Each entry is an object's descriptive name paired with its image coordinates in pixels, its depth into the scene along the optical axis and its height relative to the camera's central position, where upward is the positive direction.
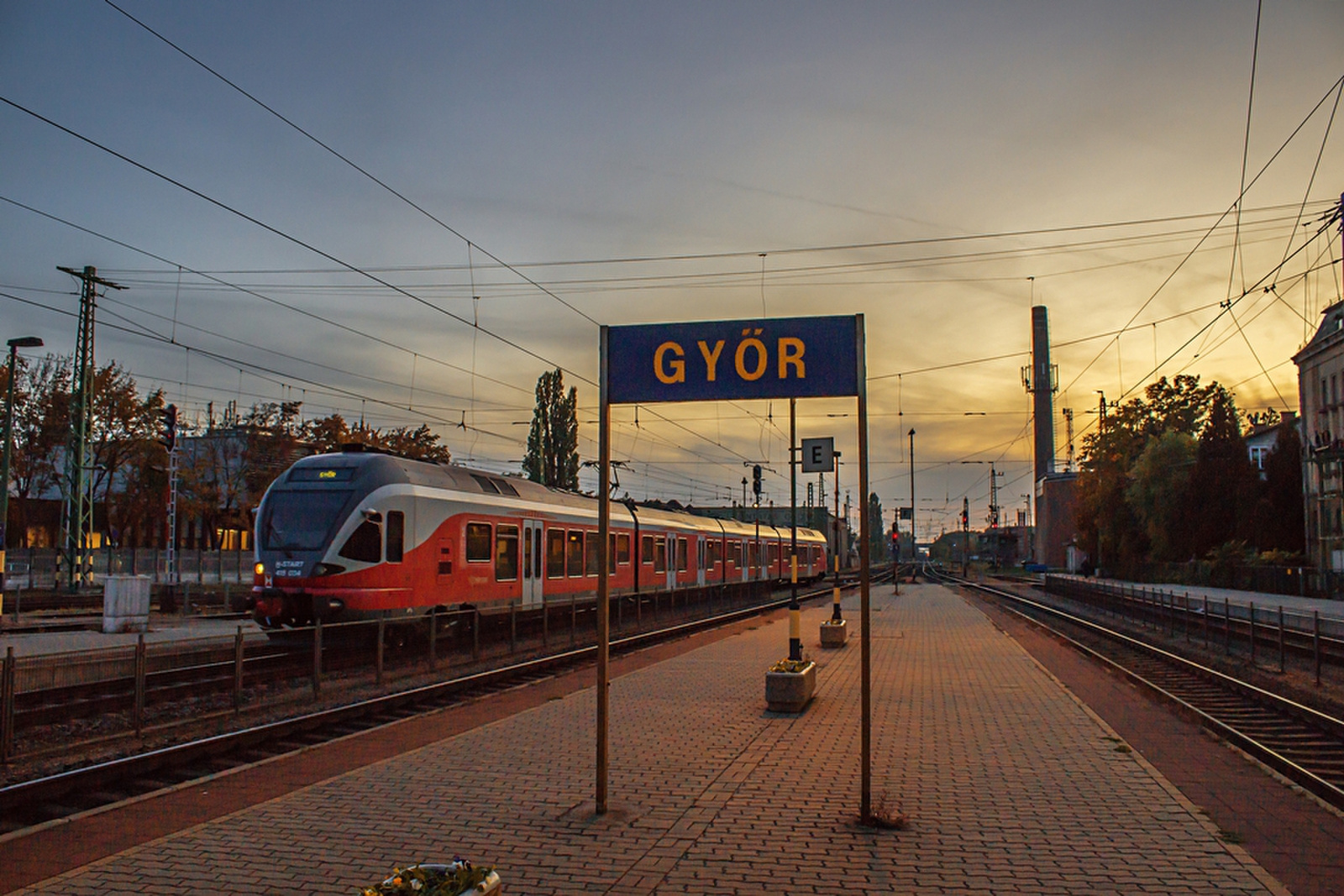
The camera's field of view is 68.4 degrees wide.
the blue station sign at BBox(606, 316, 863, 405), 7.47 +1.48
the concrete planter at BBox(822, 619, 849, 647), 19.83 -1.66
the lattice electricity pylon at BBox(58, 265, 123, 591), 30.84 +2.92
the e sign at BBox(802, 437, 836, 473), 19.41 +1.90
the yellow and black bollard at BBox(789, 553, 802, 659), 15.06 -1.17
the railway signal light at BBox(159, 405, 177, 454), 31.27 +3.87
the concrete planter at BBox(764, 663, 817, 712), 11.80 -1.66
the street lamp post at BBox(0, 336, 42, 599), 27.08 +3.58
